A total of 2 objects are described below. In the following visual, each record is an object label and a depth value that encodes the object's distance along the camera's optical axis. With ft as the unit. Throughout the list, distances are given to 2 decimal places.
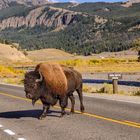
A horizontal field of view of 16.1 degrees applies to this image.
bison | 47.78
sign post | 85.87
